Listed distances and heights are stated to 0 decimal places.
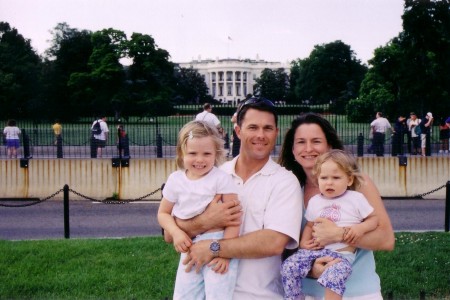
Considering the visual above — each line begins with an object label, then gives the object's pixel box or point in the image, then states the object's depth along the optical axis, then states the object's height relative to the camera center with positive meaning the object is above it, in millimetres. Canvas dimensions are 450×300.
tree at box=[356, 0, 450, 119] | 43375 +4999
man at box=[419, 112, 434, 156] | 19031 -193
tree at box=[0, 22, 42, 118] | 53438 +5298
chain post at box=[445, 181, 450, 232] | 11281 -1488
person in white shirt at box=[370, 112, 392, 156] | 17953 -35
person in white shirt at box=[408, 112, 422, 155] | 21931 -229
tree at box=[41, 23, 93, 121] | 58219 +7010
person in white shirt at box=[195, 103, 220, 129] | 17539 +480
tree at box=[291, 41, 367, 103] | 86750 +8481
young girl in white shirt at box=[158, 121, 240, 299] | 3520 -408
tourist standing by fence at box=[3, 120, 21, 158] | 21050 -224
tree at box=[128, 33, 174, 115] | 58106 +6070
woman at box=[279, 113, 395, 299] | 3559 -445
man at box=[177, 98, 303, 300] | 3465 -491
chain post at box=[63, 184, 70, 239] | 11273 -1541
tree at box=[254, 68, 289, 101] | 91738 +8549
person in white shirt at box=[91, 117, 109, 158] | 19230 -195
